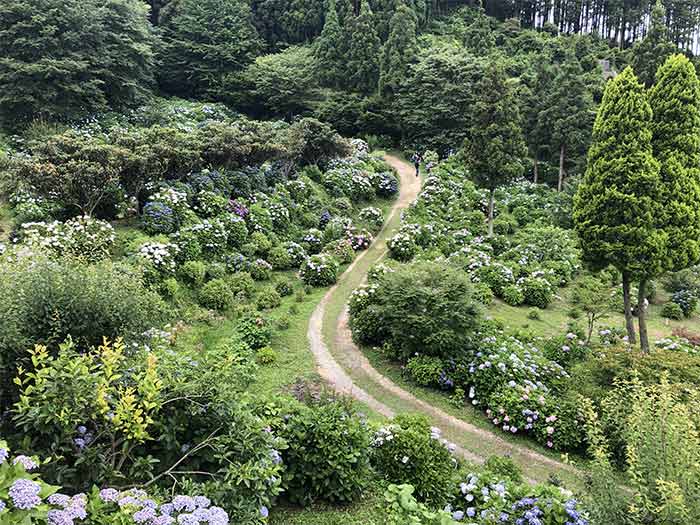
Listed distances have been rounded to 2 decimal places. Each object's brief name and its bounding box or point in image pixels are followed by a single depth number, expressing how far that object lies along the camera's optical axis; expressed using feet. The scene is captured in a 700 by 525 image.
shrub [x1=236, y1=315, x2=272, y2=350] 43.24
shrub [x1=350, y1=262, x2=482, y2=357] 40.68
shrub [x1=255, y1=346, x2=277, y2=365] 41.01
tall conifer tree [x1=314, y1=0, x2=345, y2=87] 130.62
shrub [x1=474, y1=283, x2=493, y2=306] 56.34
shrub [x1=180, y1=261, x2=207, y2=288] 50.42
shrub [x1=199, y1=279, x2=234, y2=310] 49.32
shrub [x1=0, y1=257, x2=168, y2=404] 18.56
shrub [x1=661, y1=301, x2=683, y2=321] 59.82
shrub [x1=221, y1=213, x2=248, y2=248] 60.54
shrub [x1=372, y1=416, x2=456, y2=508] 24.48
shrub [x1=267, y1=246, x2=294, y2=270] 61.93
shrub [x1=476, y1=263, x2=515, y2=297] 61.52
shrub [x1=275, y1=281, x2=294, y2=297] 56.44
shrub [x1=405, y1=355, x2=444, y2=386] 39.58
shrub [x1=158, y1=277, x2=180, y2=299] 46.60
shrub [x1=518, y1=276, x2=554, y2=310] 60.18
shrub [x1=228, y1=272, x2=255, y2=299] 53.31
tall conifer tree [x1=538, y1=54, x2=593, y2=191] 97.35
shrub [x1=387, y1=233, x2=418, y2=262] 67.36
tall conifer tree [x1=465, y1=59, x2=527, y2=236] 73.61
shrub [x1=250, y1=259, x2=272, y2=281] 58.23
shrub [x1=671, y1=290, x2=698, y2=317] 61.11
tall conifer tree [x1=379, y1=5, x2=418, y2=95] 122.31
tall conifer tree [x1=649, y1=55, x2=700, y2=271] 41.22
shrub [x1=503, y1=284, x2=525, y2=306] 59.26
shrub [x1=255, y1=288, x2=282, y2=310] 52.11
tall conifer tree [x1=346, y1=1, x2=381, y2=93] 127.54
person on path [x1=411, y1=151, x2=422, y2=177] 104.20
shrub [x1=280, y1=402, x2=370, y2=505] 21.59
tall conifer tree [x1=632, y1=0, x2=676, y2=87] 95.08
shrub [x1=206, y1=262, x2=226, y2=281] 53.26
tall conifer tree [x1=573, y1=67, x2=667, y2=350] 41.11
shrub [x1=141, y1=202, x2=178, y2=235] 53.36
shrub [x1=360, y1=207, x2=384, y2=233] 79.30
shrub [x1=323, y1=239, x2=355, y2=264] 66.23
